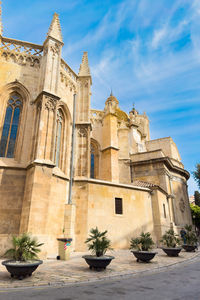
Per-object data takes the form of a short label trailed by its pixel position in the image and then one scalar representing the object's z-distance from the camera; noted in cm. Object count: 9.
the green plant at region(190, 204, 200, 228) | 3744
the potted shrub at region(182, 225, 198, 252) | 1445
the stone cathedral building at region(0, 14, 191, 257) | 1039
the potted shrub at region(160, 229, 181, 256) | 1105
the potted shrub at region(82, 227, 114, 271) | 680
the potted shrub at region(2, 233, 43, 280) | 538
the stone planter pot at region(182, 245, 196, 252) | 1441
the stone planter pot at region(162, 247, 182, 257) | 1101
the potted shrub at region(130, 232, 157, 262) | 872
